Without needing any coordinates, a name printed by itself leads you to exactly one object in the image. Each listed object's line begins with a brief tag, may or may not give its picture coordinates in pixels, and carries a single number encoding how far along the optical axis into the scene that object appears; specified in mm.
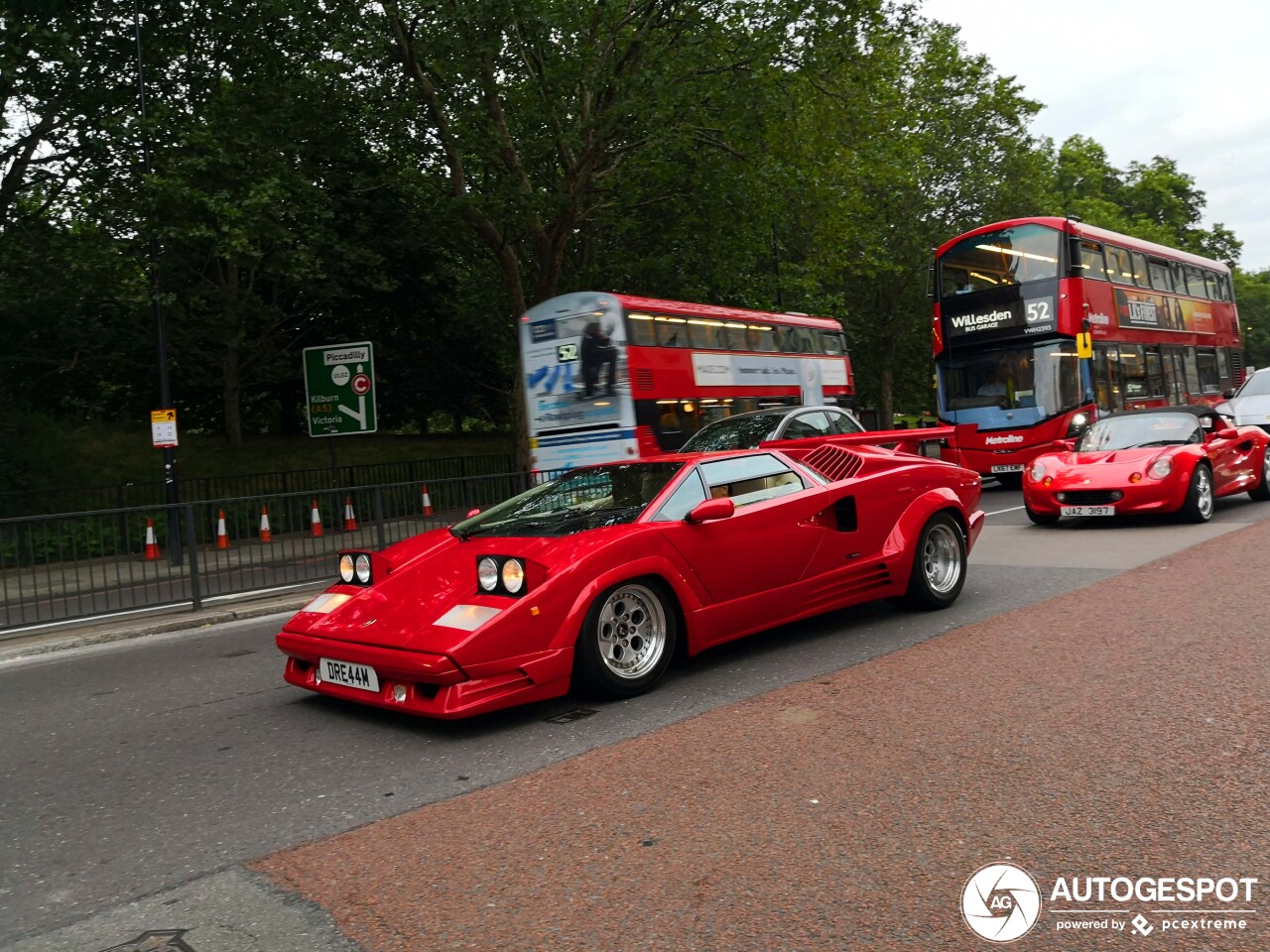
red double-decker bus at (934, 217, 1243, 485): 17234
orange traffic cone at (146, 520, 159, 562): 9961
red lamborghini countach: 4836
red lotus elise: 11367
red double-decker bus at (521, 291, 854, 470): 15859
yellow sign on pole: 14745
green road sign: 16406
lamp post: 14508
